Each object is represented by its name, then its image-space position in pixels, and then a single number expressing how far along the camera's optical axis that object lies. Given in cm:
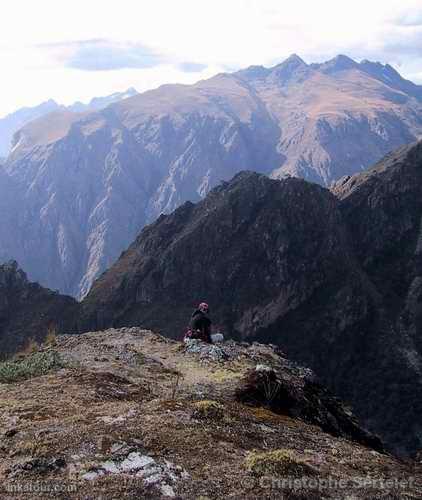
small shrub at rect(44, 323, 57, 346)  2580
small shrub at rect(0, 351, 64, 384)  1803
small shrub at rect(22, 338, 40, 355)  2373
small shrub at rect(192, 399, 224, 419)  1339
